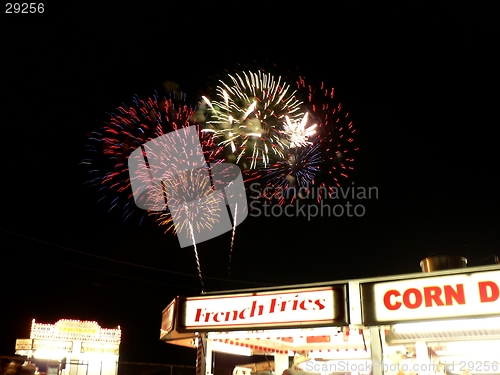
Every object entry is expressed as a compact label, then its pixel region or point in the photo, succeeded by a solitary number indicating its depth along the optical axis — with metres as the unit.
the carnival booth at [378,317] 7.09
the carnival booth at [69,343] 30.23
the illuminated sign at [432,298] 6.89
